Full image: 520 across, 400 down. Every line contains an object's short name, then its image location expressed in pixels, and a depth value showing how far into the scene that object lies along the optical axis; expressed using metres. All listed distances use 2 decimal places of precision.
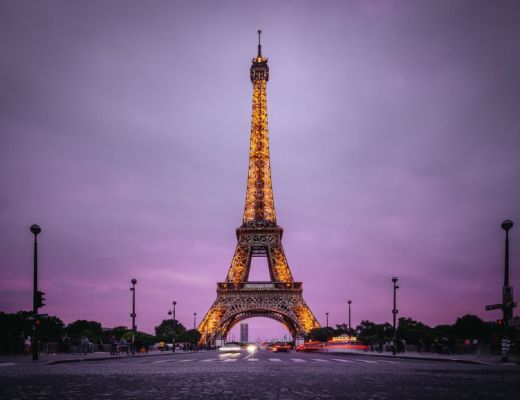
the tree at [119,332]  131.43
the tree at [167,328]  176.18
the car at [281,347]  59.19
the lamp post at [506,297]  24.98
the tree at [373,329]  133.90
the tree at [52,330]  98.55
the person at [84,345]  41.97
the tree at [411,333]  102.94
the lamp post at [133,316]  45.19
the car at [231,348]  52.48
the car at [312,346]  60.31
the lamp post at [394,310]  43.97
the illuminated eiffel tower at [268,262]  74.94
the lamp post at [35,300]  27.12
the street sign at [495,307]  25.22
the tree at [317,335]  70.69
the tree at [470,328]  112.88
